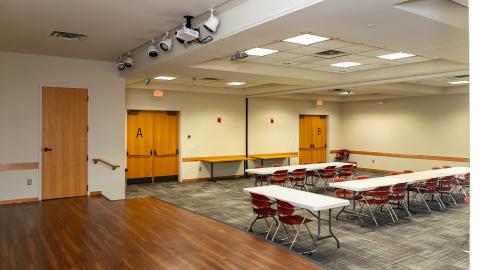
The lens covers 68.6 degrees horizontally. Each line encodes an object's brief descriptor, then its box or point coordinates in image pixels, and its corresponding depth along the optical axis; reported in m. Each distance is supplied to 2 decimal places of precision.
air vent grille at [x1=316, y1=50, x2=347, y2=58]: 6.81
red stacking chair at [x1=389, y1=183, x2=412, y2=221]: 7.11
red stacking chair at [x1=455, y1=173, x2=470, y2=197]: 9.09
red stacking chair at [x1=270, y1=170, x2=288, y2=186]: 8.92
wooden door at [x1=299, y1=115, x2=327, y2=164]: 15.68
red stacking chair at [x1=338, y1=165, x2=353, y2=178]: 10.44
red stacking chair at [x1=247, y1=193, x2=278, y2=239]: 5.75
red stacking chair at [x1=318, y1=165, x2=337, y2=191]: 10.20
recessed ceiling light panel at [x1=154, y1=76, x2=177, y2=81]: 9.91
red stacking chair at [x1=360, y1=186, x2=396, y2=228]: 6.76
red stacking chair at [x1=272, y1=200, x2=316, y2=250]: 5.17
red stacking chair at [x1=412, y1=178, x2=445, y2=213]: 8.08
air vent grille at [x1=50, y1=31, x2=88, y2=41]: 5.89
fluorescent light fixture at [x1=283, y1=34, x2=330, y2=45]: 5.69
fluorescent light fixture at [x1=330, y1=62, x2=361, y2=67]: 8.10
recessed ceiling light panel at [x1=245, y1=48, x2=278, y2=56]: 6.72
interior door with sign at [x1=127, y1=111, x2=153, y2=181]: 11.55
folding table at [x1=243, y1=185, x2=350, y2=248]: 5.05
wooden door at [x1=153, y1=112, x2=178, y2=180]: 12.05
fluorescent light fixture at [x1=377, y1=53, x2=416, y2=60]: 7.27
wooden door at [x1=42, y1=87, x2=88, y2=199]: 7.64
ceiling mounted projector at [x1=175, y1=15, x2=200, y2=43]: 4.81
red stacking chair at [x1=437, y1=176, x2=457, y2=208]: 8.52
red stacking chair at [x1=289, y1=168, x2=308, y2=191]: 9.39
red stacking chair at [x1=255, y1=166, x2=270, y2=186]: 9.37
